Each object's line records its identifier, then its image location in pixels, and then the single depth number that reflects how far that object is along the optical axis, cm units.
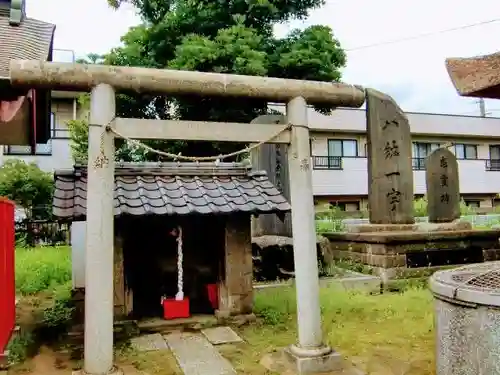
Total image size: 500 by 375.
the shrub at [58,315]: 772
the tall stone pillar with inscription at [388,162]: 1223
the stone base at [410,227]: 1212
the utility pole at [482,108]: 4214
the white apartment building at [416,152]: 2845
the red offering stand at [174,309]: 797
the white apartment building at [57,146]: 2111
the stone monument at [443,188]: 1434
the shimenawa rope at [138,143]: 518
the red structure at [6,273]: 598
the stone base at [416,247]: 1139
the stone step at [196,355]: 572
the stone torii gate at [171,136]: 499
